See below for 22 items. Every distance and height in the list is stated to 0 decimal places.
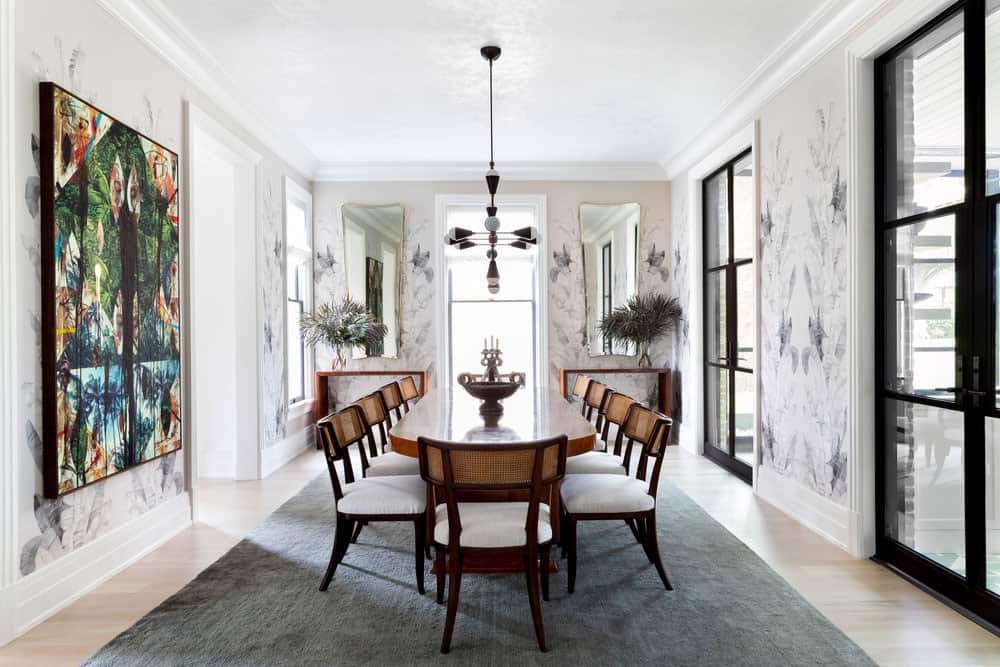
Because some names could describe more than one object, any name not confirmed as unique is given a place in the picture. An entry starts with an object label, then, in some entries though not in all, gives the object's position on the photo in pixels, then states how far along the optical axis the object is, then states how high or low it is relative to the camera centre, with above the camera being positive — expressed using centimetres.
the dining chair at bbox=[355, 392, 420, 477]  355 -74
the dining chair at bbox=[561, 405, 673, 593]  293 -78
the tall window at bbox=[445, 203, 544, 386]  721 +21
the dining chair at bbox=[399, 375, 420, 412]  483 -47
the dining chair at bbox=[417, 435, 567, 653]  238 -65
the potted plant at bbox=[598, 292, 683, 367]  669 +4
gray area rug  241 -119
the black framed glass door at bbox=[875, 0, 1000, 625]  265 +7
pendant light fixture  427 +61
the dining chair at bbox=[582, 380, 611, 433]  421 -49
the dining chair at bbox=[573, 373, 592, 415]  488 -46
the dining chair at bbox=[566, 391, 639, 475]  358 -75
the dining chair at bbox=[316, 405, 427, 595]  291 -77
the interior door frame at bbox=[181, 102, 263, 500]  523 +0
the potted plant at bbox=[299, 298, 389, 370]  645 -1
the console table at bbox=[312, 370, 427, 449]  665 -63
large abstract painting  277 +16
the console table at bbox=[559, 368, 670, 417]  672 -54
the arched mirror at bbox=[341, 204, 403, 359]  692 +68
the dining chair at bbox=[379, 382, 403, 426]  426 -47
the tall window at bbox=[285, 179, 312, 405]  634 +50
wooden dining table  277 -48
